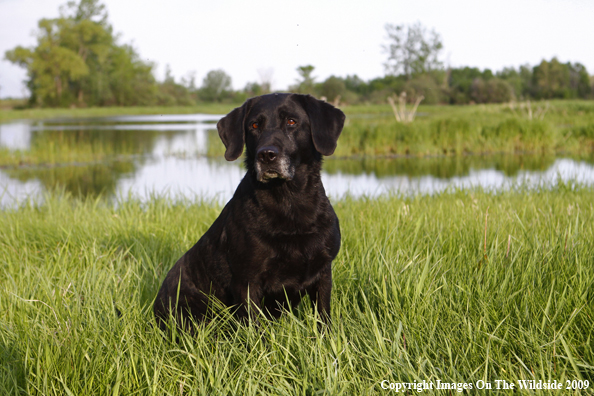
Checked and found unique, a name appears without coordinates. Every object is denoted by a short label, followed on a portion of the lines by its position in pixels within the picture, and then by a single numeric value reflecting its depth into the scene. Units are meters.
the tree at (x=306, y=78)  55.53
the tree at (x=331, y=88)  68.12
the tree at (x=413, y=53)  83.38
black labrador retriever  2.57
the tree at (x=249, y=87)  65.78
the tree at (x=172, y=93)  87.06
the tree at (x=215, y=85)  97.69
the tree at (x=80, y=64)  71.94
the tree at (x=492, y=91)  65.19
